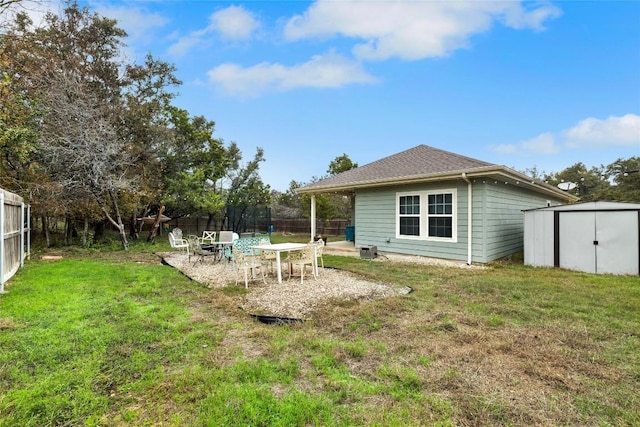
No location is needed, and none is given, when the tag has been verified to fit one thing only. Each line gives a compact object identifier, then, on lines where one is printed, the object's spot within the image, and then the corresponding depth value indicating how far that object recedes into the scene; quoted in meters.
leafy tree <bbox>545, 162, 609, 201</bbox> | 27.01
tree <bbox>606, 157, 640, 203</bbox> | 23.25
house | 7.86
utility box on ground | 9.22
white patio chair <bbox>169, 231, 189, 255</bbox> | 9.35
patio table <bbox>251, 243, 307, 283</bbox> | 5.85
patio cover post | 11.73
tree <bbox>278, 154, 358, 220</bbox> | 18.27
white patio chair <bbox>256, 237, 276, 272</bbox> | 6.39
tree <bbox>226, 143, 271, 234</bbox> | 16.47
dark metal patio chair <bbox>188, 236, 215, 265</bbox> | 7.96
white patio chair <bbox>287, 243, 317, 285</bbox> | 5.82
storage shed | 6.53
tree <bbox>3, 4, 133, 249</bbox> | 9.96
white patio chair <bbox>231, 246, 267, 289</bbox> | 5.63
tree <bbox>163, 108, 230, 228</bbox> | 13.67
